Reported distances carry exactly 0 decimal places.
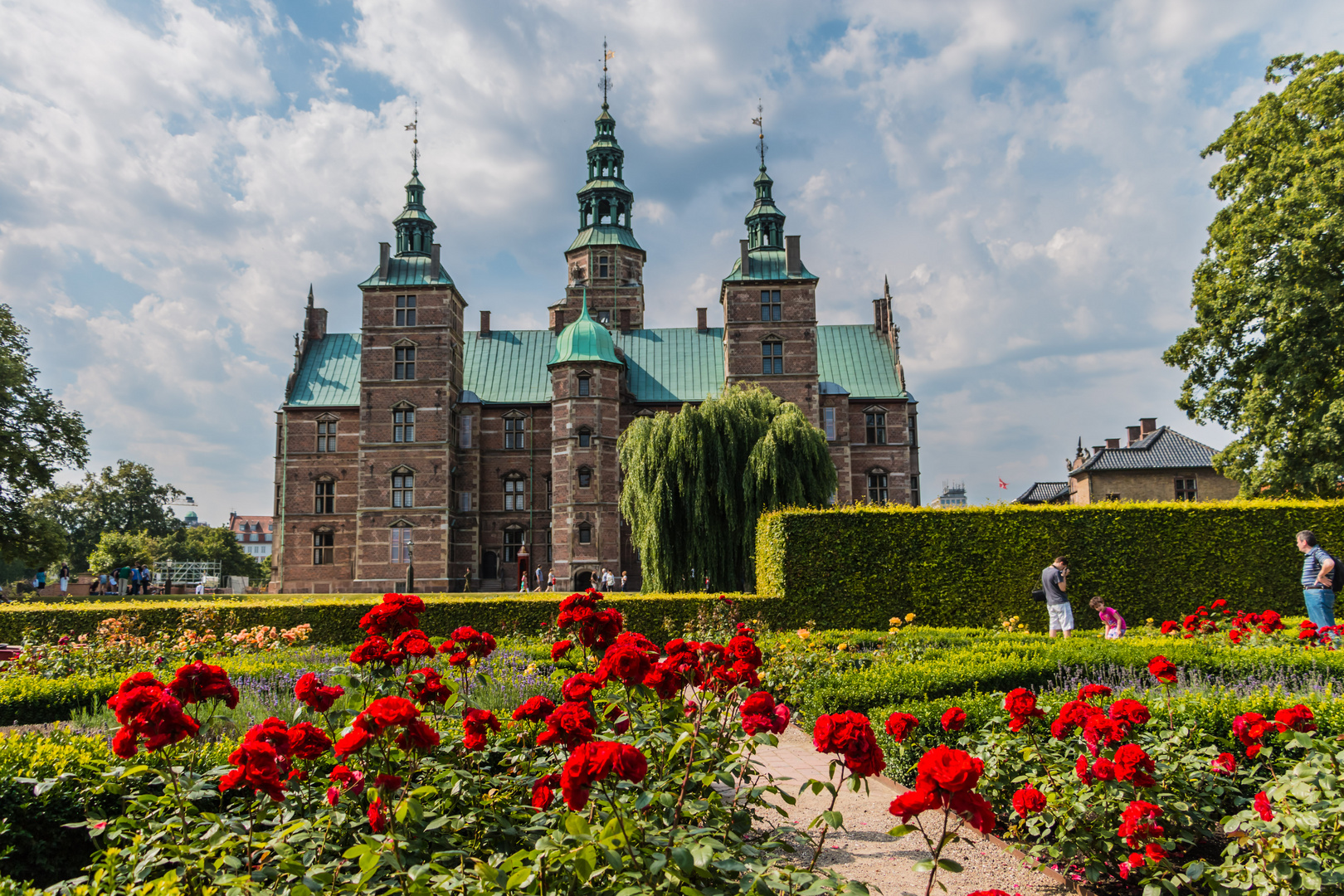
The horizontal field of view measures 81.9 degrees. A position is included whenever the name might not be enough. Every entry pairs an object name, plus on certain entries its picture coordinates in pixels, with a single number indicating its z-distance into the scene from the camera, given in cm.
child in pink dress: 1215
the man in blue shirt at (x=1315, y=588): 1093
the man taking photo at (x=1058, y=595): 1277
